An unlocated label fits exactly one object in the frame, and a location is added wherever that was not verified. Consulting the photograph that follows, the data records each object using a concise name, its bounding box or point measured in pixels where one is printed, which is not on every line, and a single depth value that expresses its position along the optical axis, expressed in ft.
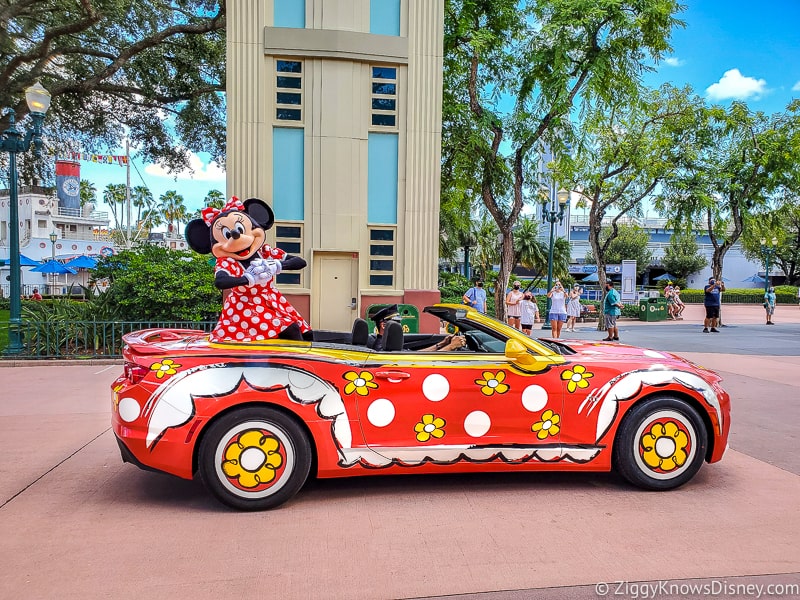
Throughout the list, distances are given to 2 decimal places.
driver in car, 15.21
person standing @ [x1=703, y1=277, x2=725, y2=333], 60.03
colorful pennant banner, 63.46
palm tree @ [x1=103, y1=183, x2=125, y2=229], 261.24
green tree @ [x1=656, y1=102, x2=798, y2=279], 66.74
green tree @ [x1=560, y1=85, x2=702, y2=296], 62.28
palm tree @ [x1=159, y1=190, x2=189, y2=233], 274.36
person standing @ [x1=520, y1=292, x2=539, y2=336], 47.78
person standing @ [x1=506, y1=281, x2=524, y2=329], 48.95
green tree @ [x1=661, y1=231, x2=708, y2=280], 173.78
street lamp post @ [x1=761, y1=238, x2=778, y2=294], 121.45
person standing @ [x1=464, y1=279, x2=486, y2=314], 47.34
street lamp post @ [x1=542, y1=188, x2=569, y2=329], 62.34
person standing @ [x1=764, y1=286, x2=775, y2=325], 76.00
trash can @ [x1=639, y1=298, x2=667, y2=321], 83.15
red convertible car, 12.55
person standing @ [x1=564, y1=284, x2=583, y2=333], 66.03
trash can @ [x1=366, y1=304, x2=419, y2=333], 34.61
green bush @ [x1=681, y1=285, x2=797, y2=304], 148.87
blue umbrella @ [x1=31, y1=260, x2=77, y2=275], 95.14
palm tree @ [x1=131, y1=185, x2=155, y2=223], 258.78
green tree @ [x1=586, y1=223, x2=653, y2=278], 165.99
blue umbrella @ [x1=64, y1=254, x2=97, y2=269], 83.20
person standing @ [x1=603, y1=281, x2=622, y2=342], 51.13
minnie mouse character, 16.03
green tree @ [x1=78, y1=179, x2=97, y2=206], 241.76
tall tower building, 38.29
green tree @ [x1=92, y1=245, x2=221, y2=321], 38.14
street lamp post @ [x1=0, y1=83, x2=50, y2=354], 35.68
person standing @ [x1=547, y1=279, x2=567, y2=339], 53.52
